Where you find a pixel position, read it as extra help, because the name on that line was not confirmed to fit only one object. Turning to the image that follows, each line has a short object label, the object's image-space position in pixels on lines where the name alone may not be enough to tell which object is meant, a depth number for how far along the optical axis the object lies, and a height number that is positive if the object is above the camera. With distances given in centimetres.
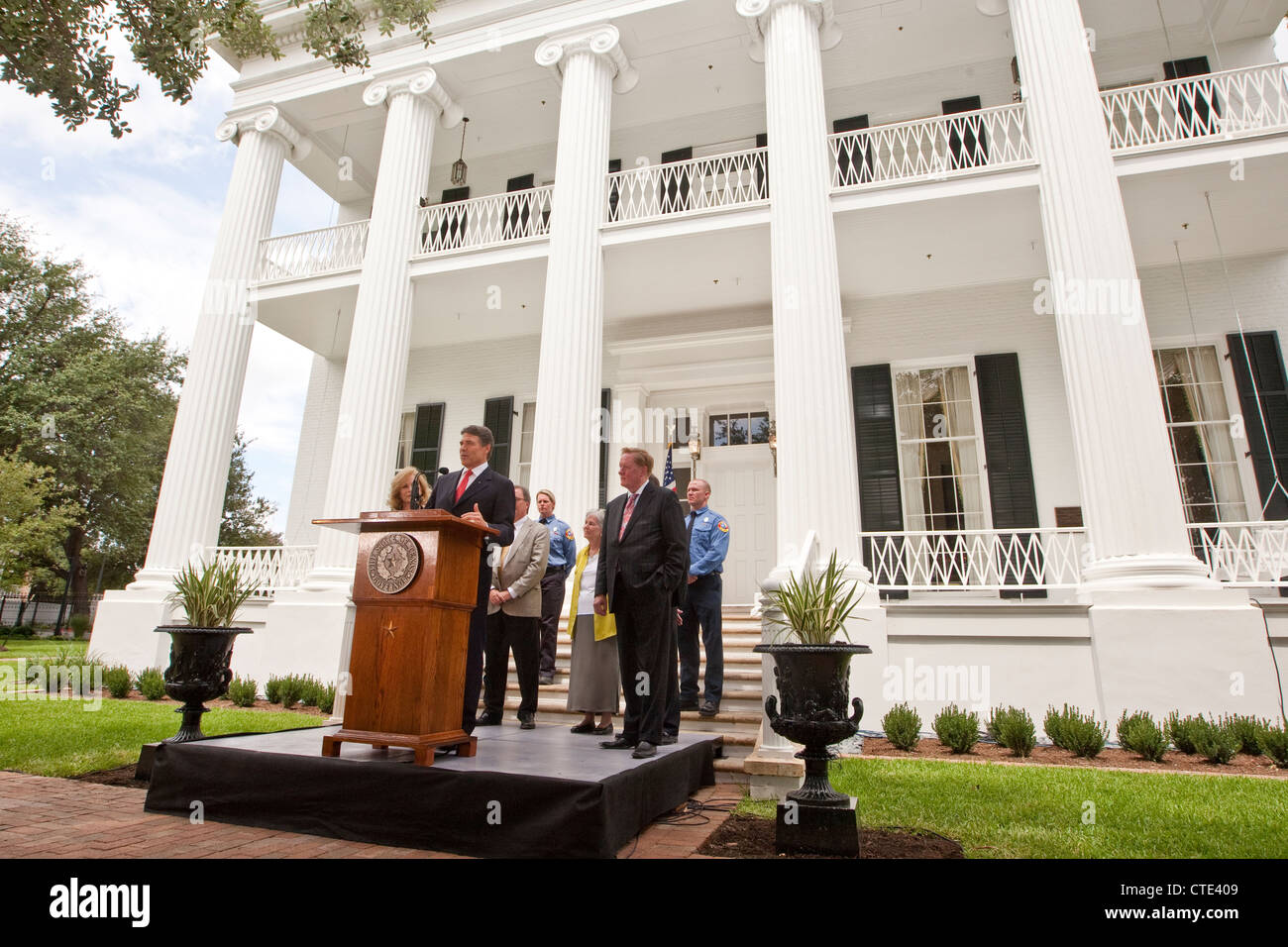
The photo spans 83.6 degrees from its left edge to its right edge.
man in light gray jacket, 509 +30
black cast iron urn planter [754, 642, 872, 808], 334 -18
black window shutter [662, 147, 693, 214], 1259 +829
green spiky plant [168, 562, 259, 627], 483 +37
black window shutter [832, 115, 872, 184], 1201 +884
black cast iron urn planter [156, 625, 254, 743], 464 -9
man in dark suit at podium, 410 +89
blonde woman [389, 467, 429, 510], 436 +99
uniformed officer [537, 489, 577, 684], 689 +70
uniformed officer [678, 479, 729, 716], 602 +50
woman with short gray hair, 514 -7
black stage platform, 294 -59
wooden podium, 343 +10
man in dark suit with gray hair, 412 +42
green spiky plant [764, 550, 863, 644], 360 +26
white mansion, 776 +539
